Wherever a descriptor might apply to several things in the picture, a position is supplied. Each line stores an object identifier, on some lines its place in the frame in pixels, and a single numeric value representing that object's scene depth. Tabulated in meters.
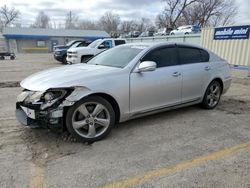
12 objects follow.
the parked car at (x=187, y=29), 19.76
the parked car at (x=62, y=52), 13.95
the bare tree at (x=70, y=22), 68.27
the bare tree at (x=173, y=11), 33.19
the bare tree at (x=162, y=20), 35.68
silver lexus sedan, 2.75
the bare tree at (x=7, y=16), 63.60
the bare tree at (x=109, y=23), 62.09
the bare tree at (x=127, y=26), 57.29
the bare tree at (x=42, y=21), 70.06
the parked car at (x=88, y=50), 10.84
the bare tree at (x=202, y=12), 35.58
